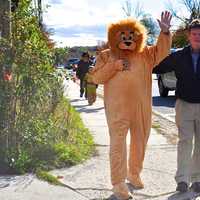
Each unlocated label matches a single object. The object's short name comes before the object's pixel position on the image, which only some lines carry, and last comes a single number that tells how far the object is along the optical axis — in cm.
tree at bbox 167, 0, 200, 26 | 6352
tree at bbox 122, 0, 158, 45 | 5642
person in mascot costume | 568
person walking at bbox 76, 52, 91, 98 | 1766
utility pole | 707
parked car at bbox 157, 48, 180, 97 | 1847
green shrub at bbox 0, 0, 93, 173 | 691
